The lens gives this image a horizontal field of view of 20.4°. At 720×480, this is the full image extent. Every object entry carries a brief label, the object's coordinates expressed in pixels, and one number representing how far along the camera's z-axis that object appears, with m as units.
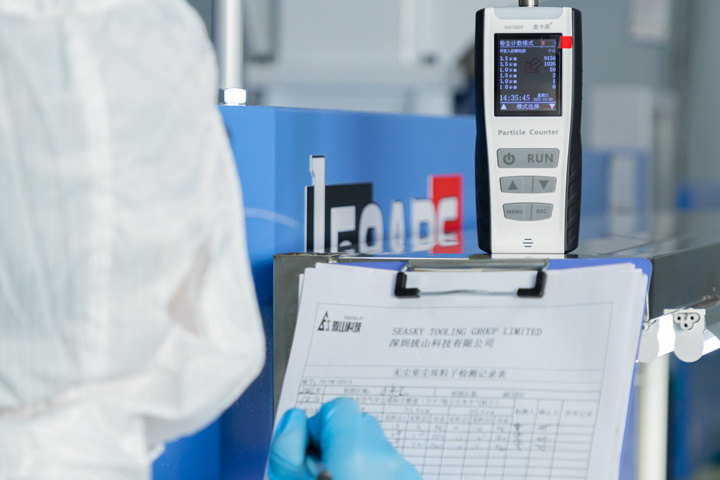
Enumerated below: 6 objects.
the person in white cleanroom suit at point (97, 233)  0.99
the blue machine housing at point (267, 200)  1.36
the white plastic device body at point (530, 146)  1.36
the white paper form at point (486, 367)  1.26
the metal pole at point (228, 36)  1.47
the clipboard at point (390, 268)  1.29
